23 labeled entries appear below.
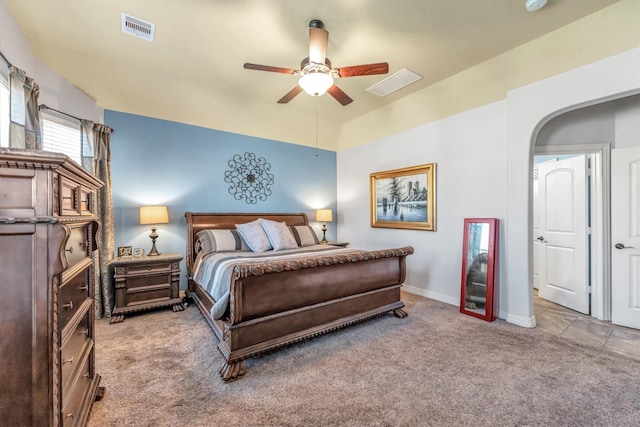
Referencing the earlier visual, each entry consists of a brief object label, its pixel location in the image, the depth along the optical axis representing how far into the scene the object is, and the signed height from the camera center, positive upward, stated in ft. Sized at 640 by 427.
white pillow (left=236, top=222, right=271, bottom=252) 12.08 -1.06
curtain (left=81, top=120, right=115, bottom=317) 10.21 +0.22
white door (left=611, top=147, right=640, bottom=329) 9.39 -0.92
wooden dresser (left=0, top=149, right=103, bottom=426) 3.07 -0.85
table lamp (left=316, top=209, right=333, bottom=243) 16.49 -0.18
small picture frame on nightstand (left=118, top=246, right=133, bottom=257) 11.37 -1.58
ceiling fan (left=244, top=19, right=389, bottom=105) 7.35 +4.18
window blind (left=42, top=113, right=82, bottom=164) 9.03 +2.86
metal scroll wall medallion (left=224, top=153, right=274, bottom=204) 14.57 +2.05
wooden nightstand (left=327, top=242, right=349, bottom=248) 15.07 -1.76
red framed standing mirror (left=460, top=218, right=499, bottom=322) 10.23 -2.28
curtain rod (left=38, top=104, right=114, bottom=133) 8.72 +3.63
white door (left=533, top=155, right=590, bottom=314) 10.97 -0.96
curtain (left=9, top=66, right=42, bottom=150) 6.67 +2.73
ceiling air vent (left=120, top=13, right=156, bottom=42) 7.61 +5.62
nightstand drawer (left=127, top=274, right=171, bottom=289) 10.48 -2.72
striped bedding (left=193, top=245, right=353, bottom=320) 7.47 -1.79
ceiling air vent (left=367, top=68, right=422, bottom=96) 10.85 +5.69
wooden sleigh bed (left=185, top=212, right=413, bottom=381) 6.85 -2.67
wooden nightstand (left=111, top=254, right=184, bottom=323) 10.22 -2.81
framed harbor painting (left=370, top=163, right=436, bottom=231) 12.83 +0.78
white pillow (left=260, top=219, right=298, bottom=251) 12.32 -1.07
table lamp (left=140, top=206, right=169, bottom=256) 11.10 -0.12
